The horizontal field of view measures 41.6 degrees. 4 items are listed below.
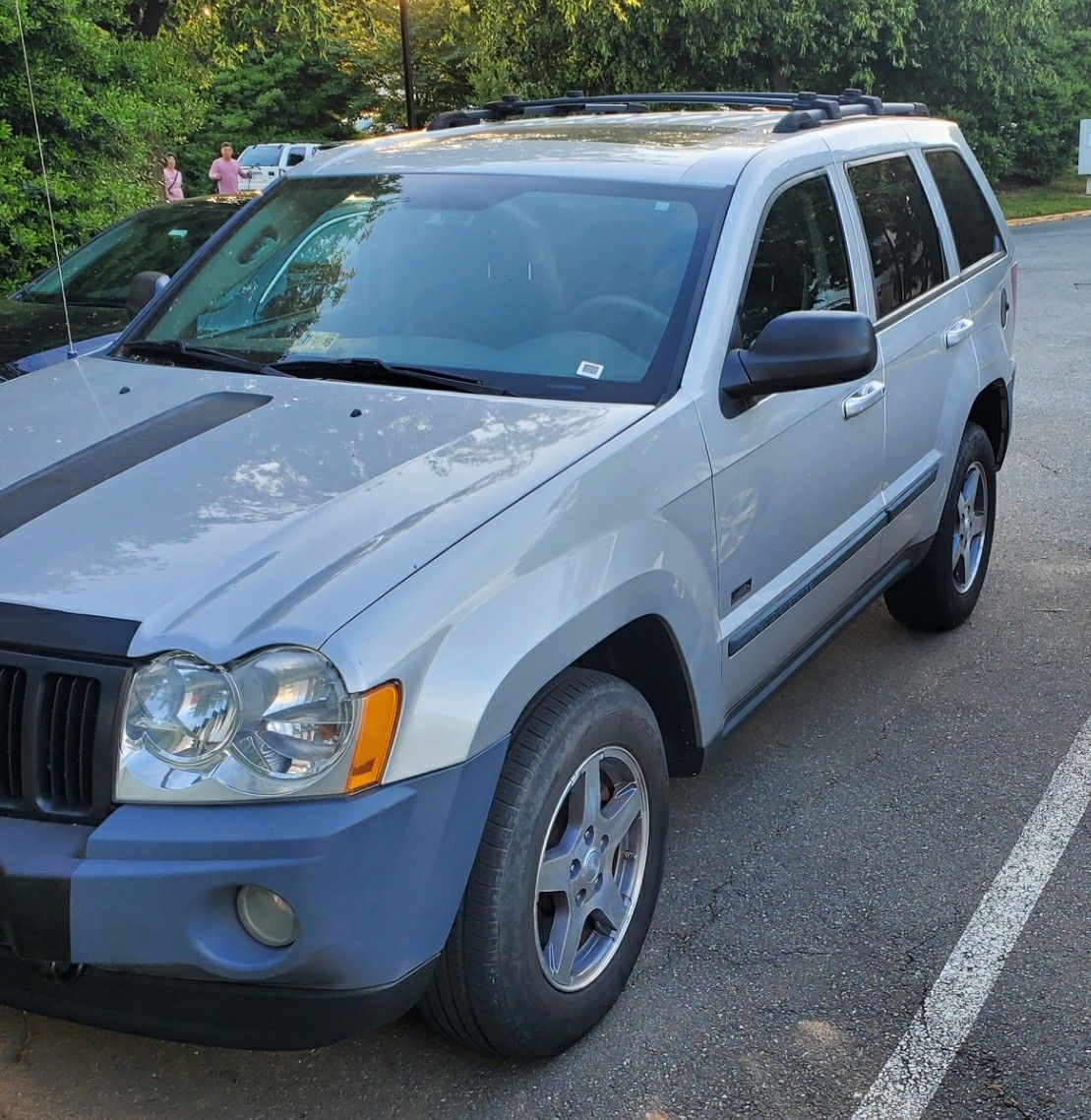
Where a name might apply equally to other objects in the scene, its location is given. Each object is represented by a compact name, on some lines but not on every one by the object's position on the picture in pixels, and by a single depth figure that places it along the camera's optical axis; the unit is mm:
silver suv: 2381
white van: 30344
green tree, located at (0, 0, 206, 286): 10500
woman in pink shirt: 22953
